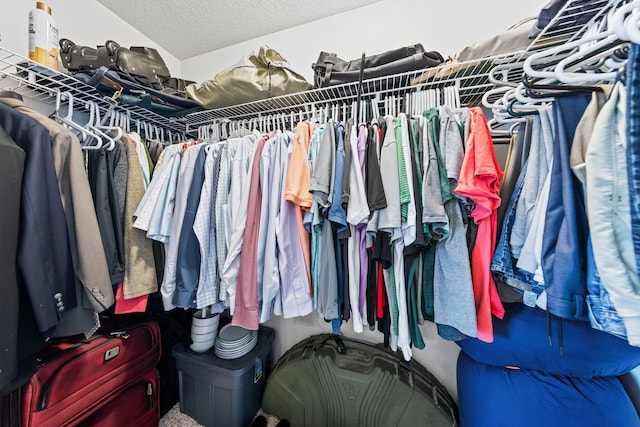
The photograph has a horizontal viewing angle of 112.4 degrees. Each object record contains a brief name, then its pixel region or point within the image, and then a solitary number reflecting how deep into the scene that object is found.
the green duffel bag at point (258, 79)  1.06
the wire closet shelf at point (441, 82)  0.66
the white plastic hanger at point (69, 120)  0.87
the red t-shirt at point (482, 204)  0.62
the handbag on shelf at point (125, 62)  0.99
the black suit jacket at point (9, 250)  0.51
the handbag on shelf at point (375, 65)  0.87
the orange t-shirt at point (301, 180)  0.75
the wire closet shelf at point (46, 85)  0.83
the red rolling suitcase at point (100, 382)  0.73
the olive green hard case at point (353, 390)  0.95
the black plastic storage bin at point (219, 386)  1.06
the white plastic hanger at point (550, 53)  0.41
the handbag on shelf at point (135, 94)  0.93
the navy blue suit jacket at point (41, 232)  0.57
